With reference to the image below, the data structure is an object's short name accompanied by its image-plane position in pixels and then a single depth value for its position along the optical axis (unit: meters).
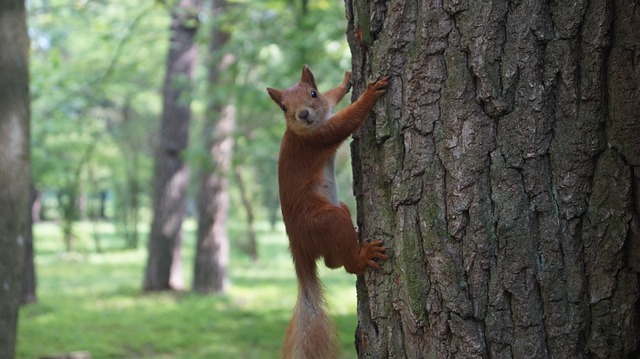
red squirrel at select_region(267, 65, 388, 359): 2.11
